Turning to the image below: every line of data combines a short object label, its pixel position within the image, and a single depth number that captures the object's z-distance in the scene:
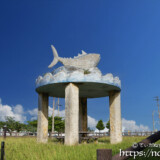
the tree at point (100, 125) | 45.34
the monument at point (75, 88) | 13.97
